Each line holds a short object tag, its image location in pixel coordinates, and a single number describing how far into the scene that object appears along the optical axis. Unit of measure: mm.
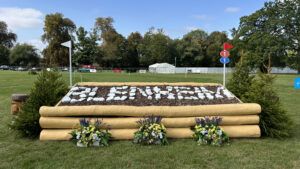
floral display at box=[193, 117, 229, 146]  4996
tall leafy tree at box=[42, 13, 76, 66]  61375
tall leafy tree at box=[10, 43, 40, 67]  74188
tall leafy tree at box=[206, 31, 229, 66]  71062
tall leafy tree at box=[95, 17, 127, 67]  66562
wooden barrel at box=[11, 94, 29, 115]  6596
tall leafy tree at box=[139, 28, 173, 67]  70000
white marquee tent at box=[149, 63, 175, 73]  61594
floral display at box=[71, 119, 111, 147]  4824
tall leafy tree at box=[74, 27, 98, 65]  66812
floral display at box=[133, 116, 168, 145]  4934
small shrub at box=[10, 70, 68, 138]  5383
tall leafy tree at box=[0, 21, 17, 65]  76188
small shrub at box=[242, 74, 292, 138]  5590
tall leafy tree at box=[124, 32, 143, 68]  70938
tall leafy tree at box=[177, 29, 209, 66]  72100
